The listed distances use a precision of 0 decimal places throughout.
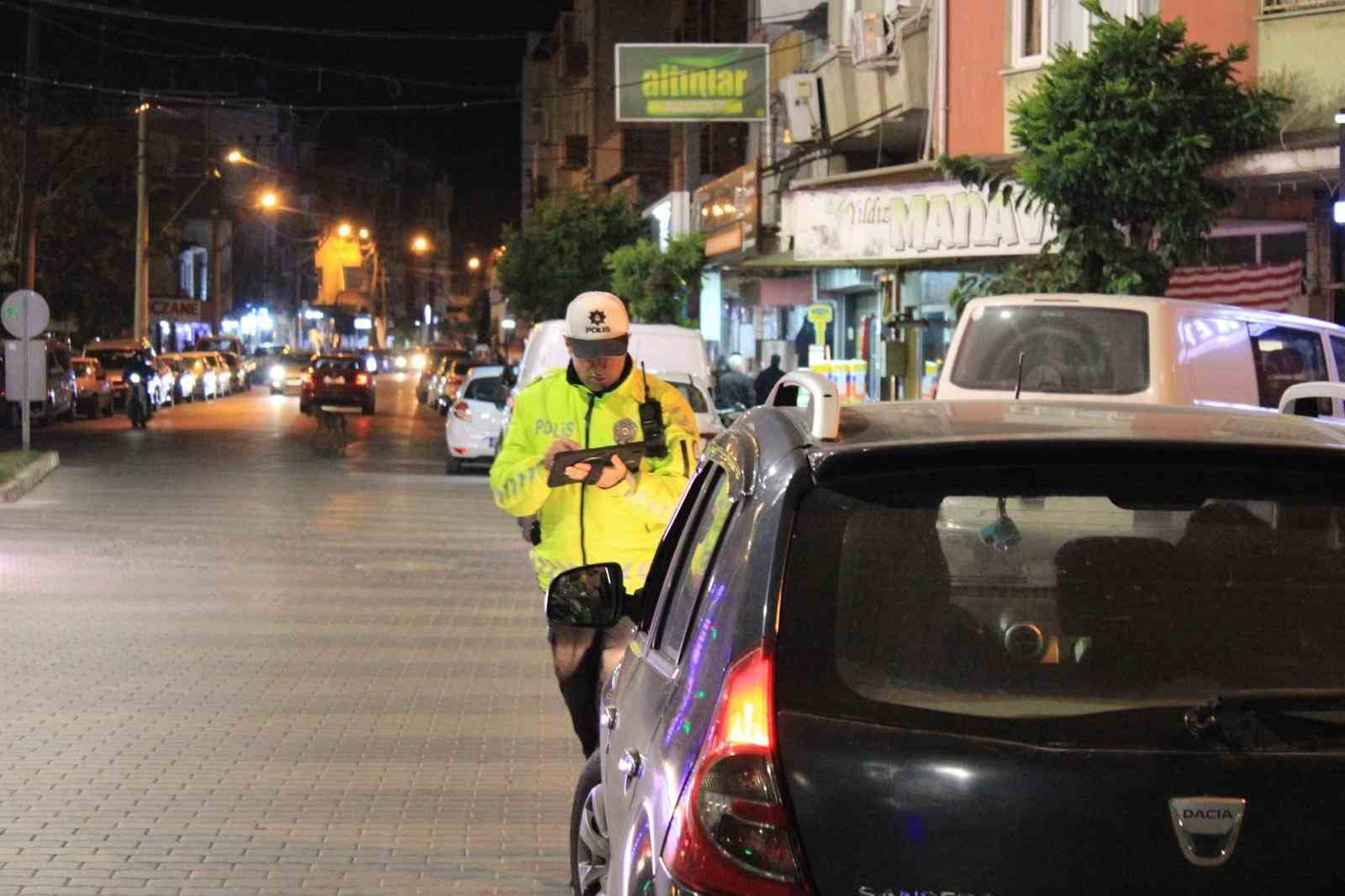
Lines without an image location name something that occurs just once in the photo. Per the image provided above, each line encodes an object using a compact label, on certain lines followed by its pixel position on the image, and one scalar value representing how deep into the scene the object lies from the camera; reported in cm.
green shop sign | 3784
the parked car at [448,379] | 4478
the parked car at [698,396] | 2096
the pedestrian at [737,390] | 2702
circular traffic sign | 2788
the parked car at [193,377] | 5809
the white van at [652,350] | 2219
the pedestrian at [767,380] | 2683
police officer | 634
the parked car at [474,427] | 2752
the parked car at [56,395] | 4069
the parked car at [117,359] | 4900
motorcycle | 4056
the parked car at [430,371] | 5649
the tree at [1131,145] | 1720
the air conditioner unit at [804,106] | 3055
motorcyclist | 4062
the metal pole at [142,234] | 5284
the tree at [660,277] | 4138
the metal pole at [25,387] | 2817
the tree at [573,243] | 5766
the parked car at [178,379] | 5553
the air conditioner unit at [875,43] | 2689
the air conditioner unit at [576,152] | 7250
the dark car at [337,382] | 4497
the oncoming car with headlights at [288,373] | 6375
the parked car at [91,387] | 4591
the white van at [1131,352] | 1163
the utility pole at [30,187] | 3516
